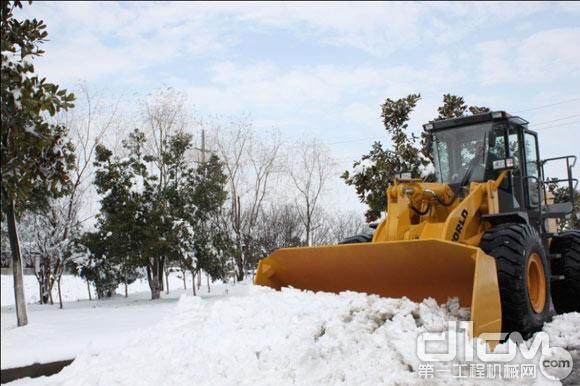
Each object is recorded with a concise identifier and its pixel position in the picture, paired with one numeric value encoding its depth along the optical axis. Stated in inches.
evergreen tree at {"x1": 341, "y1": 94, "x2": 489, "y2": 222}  532.7
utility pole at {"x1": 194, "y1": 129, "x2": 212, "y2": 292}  1045.8
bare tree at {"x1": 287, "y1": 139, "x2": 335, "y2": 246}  1226.0
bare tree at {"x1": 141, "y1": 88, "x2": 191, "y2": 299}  687.7
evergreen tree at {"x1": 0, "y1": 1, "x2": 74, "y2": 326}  232.4
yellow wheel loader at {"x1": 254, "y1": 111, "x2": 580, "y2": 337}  218.4
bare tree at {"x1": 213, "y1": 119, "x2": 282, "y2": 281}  1047.0
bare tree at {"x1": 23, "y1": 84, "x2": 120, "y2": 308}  755.4
